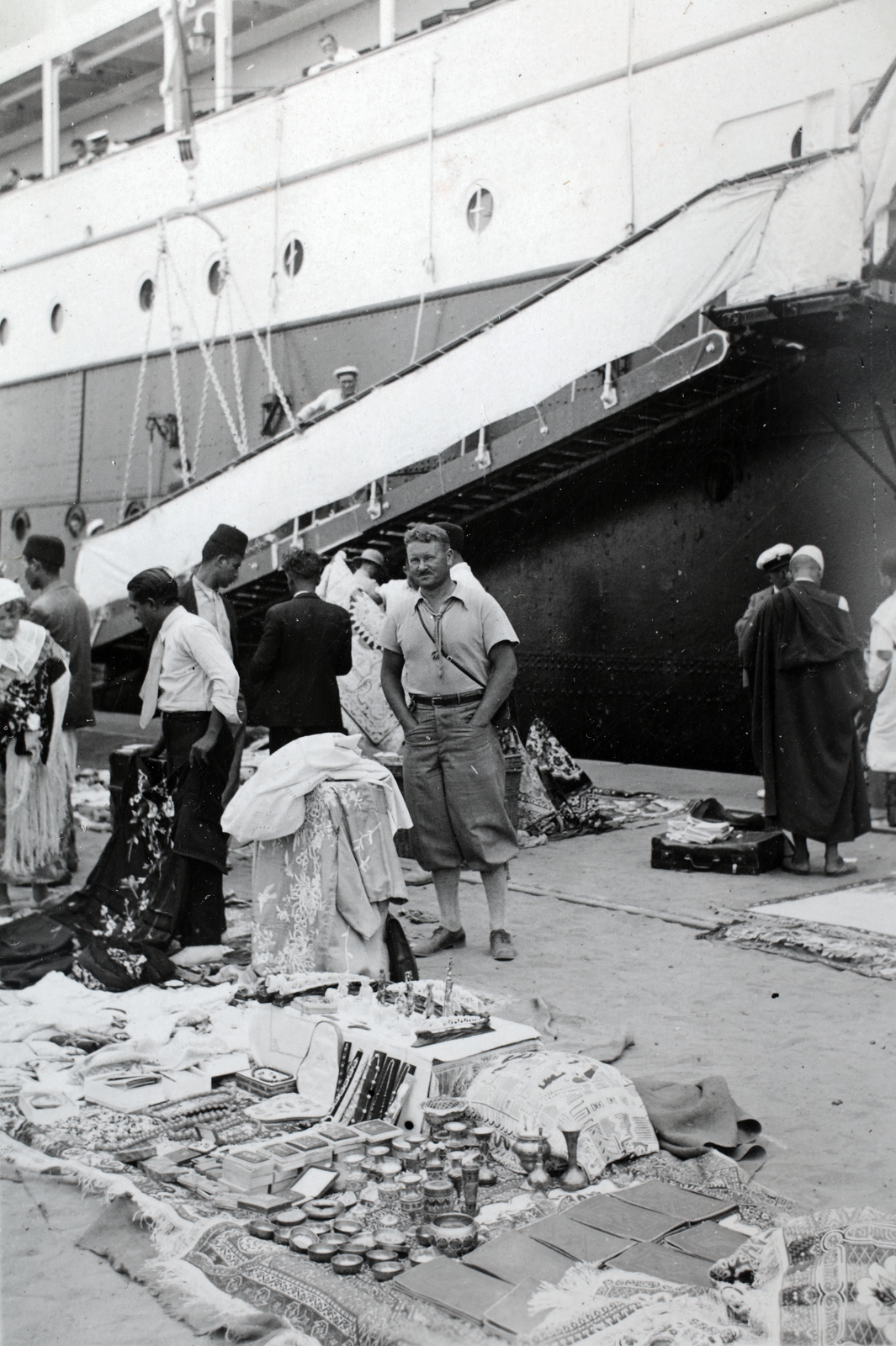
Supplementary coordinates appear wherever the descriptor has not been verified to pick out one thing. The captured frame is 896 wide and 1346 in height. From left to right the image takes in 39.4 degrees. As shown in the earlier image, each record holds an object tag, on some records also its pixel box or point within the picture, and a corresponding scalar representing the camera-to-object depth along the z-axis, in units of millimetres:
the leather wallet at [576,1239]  2793
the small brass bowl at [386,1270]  2789
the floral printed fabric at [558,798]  8727
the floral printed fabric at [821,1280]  2516
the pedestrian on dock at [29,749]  6543
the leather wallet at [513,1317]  2488
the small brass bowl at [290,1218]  3076
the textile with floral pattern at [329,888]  5117
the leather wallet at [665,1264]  2727
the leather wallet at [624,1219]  2926
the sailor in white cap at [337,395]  12547
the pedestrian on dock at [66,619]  7270
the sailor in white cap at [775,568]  8289
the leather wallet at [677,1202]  3041
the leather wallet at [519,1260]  2697
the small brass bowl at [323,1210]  3092
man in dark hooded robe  7387
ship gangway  8977
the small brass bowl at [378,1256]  2850
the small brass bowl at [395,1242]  2902
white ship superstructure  10484
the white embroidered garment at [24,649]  6527
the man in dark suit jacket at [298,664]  6715
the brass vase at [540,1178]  3309
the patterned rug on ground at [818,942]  5602
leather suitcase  7484
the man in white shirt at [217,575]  6324
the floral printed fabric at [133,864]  5766
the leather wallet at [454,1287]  2578
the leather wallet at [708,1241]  2846
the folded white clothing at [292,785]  5129
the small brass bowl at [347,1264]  2811
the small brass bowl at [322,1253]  2887
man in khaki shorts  5625
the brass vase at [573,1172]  3311
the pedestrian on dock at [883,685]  8422
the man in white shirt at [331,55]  14184
